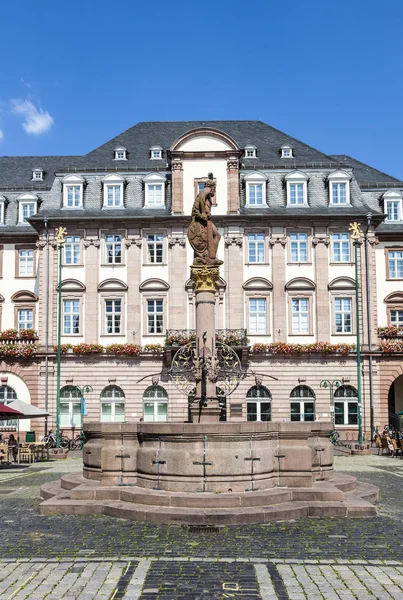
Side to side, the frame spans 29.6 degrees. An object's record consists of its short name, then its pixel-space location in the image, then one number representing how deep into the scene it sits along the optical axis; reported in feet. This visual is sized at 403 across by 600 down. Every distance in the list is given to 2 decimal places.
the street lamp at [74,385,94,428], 136.02
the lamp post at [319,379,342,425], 139.74
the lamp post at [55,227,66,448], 120.98
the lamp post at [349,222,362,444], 117.70
